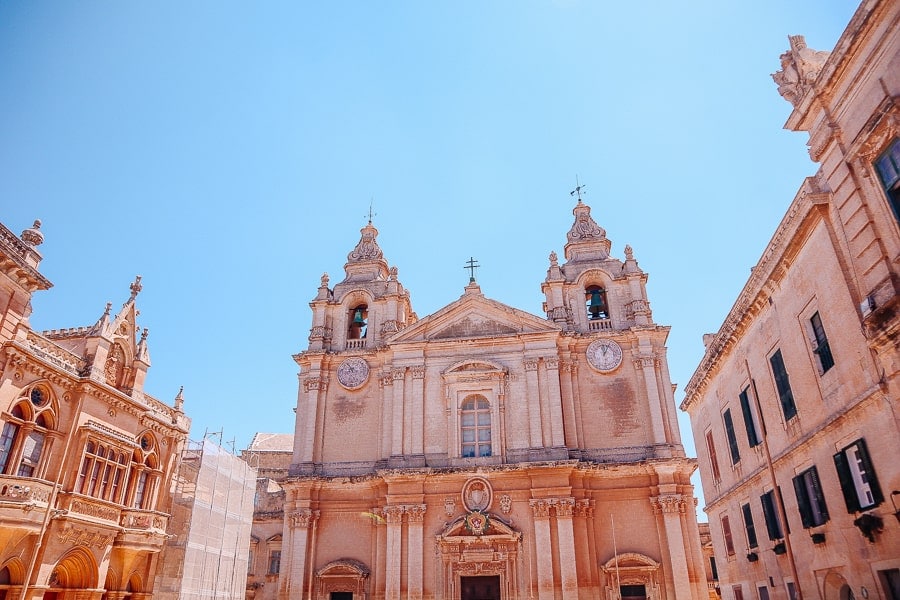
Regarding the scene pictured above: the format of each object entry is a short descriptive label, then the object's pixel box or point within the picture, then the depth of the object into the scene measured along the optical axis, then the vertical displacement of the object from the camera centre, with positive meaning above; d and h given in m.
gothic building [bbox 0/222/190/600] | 16.50 +4.35
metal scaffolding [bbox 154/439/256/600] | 24.23 +2.84
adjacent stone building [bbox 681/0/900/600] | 10.79 +5.01
